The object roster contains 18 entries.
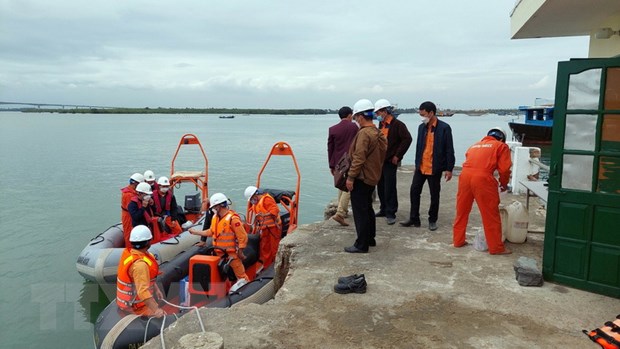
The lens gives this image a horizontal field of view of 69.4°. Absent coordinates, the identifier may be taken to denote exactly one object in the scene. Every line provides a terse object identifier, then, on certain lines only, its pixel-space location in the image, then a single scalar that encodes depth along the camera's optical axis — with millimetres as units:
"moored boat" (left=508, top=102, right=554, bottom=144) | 33625
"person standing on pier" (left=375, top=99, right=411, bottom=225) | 6016
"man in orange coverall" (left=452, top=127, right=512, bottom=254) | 4637
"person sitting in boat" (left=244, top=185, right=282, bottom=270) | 6238
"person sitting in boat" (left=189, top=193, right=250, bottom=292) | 5270
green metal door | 3635
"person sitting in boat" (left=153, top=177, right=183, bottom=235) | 7695
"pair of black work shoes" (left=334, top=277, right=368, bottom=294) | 3771
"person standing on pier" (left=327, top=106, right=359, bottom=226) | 6188
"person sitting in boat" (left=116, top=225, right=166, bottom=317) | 4191
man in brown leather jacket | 4715
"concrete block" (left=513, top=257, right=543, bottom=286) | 3898
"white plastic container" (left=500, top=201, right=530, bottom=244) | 5113
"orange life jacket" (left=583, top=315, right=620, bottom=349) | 2855
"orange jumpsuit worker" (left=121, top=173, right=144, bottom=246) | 7125
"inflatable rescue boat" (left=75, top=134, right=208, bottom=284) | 6609
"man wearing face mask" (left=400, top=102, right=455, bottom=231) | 5523
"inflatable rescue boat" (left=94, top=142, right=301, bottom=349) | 4180
